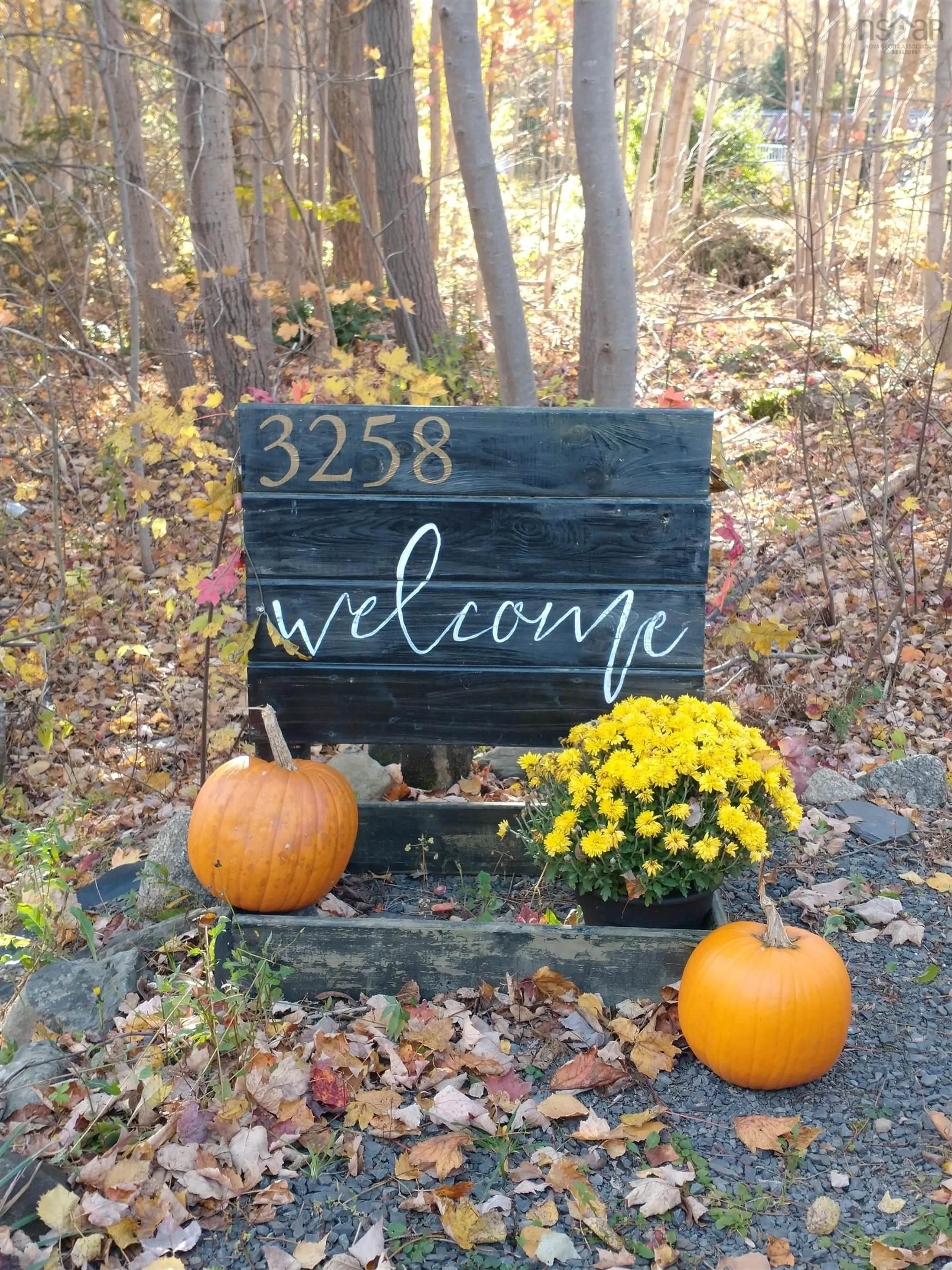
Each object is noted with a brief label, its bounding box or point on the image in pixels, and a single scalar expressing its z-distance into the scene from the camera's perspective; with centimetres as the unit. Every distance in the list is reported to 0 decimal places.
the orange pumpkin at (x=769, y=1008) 250
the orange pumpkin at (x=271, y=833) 304
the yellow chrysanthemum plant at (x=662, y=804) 275
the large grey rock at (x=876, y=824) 388
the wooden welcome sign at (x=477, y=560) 313
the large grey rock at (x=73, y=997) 294
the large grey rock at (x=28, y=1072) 262
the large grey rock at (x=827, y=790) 416
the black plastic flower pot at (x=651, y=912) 295
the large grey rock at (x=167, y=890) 355
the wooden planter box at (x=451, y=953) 287
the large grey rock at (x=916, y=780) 420
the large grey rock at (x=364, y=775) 405
